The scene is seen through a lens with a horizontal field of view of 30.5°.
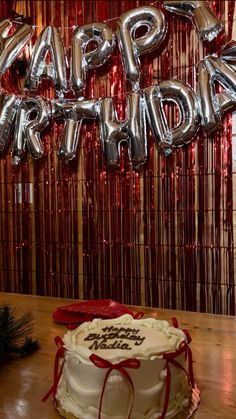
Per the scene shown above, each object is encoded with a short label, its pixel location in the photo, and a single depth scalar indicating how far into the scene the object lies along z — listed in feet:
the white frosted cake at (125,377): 2.98
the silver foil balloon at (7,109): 8.45
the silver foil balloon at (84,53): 7.72
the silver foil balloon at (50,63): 7.98
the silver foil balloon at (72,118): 7.97
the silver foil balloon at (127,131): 7.50
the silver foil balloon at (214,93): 6.95
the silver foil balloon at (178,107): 7.20
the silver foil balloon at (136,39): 7.36
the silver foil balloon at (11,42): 8.08
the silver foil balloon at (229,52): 6.93
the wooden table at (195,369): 3.26
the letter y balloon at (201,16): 6.93
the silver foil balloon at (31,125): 8.27
